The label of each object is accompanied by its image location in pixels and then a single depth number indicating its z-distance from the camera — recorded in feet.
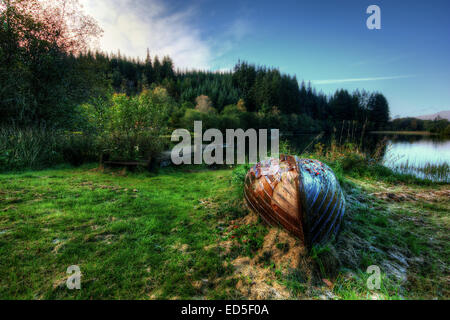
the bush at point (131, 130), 24.23
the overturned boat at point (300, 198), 7.48
